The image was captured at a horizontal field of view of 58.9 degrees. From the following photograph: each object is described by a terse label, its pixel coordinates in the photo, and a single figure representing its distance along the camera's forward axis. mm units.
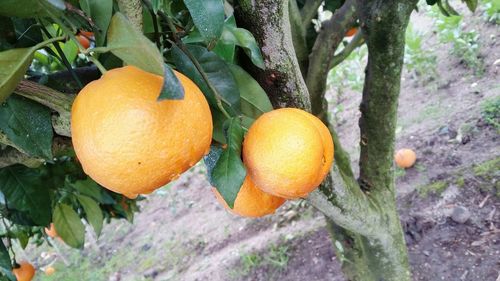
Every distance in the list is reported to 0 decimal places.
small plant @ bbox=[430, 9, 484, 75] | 3188
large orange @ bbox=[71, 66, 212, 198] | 431
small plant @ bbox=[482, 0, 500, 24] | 3065
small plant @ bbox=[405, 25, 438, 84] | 3520
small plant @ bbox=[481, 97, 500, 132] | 2451
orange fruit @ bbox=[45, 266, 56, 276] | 3941
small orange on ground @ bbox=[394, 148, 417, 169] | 2603
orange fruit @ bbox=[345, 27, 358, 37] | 1641
